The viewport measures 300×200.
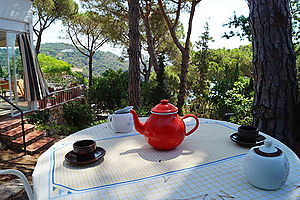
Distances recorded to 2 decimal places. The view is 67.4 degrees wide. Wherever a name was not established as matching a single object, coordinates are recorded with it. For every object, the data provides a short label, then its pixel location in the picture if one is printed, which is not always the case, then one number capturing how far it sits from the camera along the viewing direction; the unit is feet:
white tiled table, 2.86
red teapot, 3.92
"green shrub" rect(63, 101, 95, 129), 20.45
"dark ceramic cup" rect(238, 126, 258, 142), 4.21
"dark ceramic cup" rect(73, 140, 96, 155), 3.69
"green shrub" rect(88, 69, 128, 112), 24.23
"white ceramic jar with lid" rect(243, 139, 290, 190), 2.75
